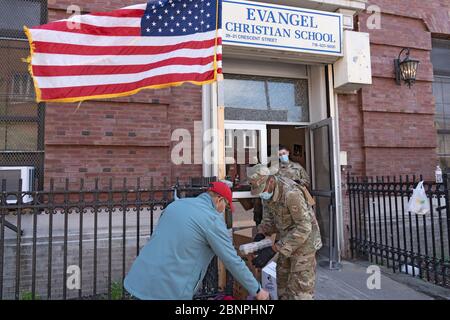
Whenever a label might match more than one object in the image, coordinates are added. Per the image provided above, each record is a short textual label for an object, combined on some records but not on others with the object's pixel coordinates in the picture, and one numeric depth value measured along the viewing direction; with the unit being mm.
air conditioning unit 4590
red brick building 4973
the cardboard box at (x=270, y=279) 3117
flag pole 4368
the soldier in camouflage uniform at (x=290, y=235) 3168
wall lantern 6602
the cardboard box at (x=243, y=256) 3475
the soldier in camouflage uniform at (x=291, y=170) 5691
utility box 5957
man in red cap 2246
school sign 5320
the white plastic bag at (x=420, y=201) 4504
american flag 3555
